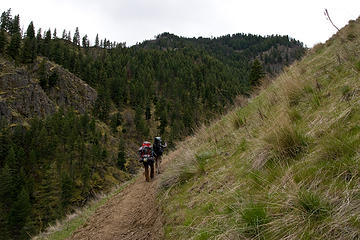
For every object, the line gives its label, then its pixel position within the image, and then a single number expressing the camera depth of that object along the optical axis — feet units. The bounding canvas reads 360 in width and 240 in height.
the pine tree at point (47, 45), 317.63
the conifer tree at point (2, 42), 268.21
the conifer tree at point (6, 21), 375.90
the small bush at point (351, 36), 18.89
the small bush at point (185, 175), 14.92
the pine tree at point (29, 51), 277.23
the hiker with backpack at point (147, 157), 27.43
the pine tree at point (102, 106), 290.15
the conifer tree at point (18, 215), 133.69
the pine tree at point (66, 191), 154.71
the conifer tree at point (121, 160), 233.76
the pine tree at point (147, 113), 329.11
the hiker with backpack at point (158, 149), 29.45
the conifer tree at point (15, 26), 360.77
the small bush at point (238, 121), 18.50
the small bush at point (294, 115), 11.55
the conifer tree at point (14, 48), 272.51
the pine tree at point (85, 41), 506.48
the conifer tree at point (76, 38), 474.49
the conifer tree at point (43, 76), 265.62
